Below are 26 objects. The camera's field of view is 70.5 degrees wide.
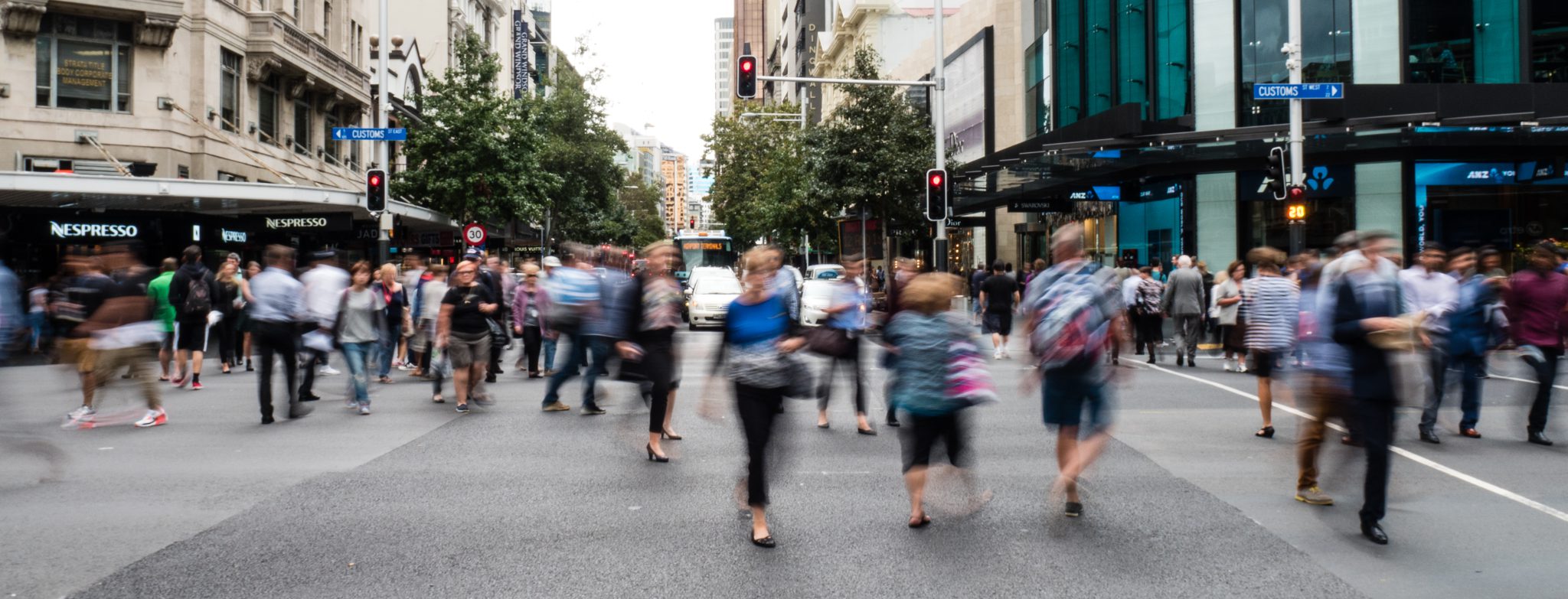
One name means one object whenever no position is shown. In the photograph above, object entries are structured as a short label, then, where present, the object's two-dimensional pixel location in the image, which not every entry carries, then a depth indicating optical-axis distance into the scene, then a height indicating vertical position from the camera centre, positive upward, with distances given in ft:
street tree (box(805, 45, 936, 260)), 117.70 +17.10
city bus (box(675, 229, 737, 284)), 135.64 +8.06
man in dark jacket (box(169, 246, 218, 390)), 44.47 +0.46
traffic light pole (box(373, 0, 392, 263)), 71.92 +14.88
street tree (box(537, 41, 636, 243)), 152.46 +22.84
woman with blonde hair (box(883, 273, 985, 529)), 19.54 -0.88
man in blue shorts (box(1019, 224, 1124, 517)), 20.85 -0.65
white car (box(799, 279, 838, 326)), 76.33 +0.84
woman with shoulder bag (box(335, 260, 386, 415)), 36.81 -0.51
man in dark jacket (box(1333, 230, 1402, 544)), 19.58 -0.94
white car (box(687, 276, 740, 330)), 82.23 +1.01
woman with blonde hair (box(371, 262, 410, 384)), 48.23 +0.11
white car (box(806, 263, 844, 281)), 99.81 +3.87
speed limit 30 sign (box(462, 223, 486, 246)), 91.30 +6.79
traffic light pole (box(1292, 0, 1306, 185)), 61.98 +13.00
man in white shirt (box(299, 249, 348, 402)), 35.63 +0.81
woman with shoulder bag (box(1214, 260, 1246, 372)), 48.80 +0.35
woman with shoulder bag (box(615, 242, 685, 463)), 26.40 -0.18
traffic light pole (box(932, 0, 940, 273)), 77.10 +12.68
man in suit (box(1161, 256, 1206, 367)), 52.16 +0.42
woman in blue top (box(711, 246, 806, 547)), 19.71 -0.85
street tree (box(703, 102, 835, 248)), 149.38 +21.28
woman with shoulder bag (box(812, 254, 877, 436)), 22.26 -0.34
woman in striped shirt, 30.89 -0.41
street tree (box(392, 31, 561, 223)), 109.70 +16.81
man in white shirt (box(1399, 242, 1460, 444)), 30.68 +0.30
